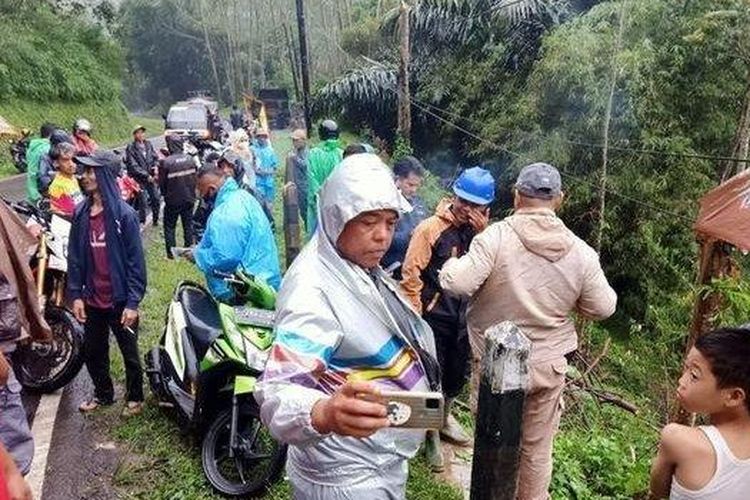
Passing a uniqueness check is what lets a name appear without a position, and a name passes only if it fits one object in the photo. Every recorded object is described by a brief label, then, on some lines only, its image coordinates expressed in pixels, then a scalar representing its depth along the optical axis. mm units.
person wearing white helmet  8430
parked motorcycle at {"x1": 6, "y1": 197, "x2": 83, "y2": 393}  4211
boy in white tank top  1867
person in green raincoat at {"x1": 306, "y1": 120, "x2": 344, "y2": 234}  6504
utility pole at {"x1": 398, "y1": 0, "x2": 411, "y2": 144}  13773
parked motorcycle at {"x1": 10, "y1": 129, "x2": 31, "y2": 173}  17047
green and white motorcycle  3145
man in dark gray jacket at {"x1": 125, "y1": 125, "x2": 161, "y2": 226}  9953
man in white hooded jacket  1564
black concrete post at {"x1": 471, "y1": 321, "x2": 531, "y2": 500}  1488
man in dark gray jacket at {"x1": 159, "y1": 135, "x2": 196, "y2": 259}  7883
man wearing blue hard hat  3393
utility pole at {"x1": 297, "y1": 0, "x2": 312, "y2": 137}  17531
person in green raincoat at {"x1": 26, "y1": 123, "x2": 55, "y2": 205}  6879
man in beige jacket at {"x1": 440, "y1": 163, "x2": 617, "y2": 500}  2832
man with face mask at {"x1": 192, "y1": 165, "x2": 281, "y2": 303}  3805
